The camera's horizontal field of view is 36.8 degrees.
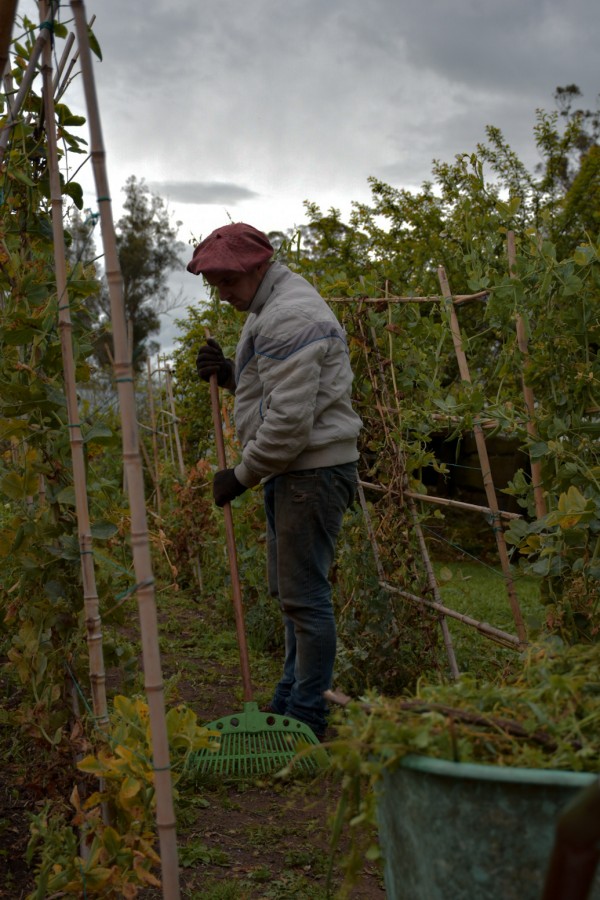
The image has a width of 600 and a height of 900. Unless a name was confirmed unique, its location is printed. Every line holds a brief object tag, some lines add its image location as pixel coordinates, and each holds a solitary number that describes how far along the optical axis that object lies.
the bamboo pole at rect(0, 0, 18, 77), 1.71
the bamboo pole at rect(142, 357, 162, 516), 8.06
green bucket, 1.29
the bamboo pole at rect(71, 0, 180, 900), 1.64
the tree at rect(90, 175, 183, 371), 33.94
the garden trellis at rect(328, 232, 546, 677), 3.35
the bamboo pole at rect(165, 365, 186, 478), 7.88
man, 3.24
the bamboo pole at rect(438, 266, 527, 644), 3.54
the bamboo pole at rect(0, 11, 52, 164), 2.03
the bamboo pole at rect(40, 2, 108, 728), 2.07
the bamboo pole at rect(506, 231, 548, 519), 3.06
